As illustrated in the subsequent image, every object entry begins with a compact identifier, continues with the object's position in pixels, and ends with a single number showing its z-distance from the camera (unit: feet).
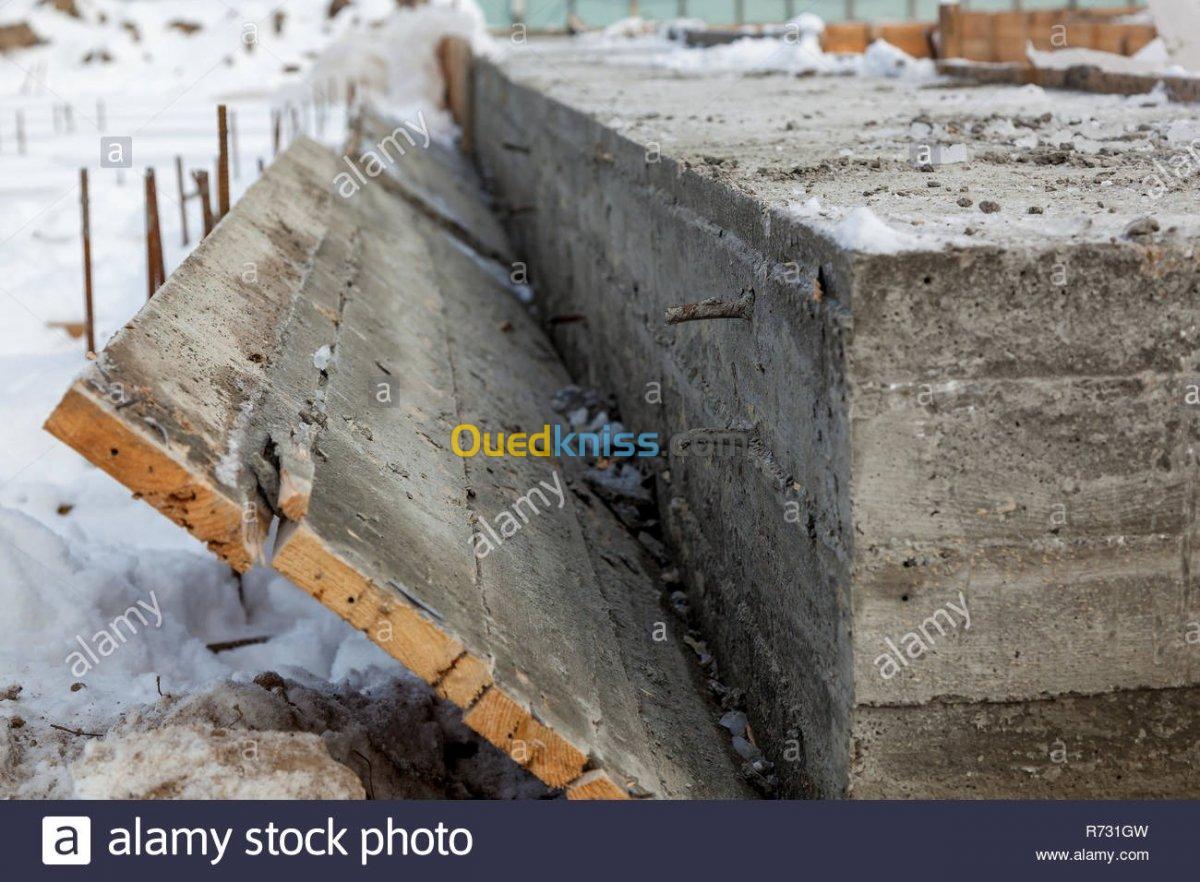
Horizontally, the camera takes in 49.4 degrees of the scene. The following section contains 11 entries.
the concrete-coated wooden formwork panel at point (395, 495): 9.77
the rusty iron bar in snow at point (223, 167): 18.60
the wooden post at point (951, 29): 45.85
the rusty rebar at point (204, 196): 22.67
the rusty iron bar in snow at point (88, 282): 22.39
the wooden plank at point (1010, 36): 45.62
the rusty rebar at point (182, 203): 30.00
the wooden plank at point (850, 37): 56.13
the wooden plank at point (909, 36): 55.06
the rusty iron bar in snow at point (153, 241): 21.70
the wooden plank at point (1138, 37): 42.63
